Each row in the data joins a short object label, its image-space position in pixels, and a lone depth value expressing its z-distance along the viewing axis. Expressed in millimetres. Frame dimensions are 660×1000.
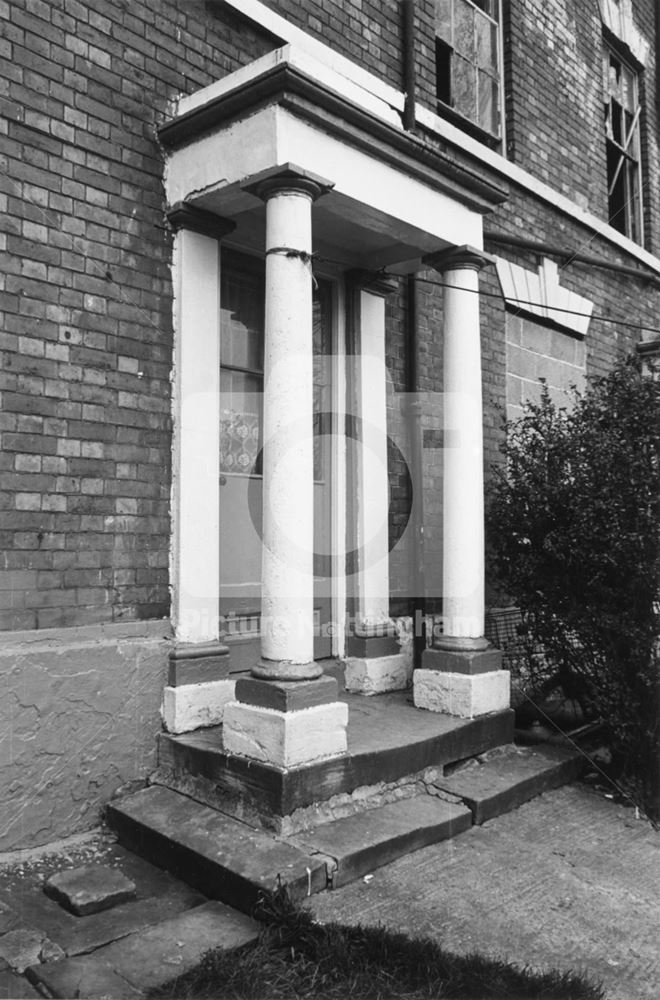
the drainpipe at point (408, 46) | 6108
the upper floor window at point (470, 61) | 7102
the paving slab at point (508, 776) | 4324
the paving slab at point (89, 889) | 3311
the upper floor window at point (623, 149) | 9328
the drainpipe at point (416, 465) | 6039
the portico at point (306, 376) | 3953
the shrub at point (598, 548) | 4715
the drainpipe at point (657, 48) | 9938
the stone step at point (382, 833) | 3504
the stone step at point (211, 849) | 3287
